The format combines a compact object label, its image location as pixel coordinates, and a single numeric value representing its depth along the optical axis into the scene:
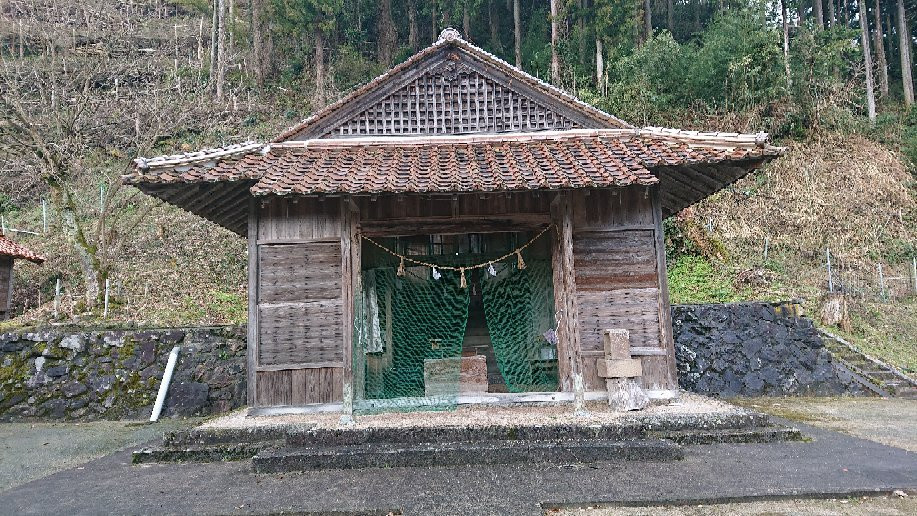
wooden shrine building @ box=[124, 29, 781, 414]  7.34
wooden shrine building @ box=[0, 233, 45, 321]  16.16
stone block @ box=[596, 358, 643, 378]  7.55
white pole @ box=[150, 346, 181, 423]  10.26
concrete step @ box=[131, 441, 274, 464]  6.38
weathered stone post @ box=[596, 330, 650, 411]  7.39
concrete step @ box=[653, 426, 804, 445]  6.49
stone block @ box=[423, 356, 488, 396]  9.55
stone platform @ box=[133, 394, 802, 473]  5.92
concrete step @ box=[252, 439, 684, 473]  5.89
